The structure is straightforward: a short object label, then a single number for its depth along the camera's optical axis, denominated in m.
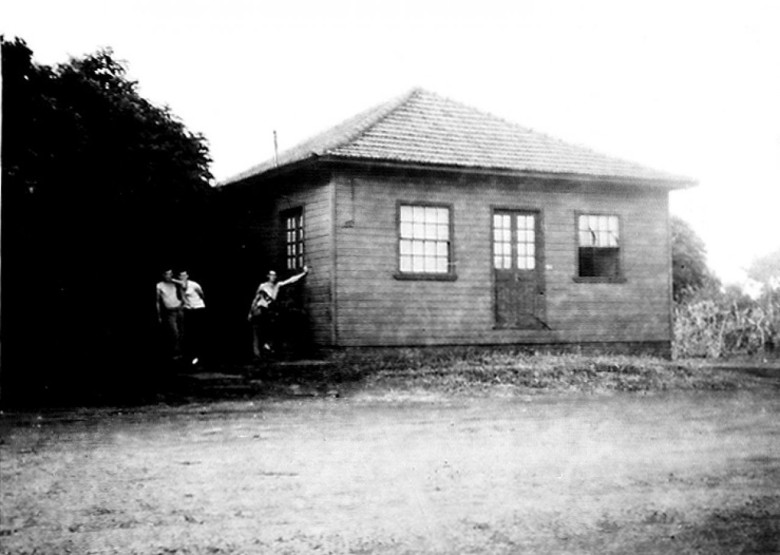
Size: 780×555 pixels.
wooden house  16.30
